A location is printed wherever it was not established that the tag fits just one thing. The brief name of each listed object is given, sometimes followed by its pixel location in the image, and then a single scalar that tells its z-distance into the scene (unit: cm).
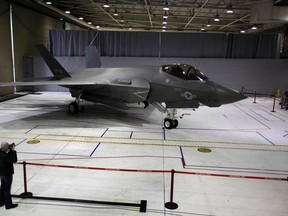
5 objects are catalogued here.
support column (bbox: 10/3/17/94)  1999
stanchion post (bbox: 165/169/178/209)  552
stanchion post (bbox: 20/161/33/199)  572
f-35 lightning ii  1101
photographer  496
